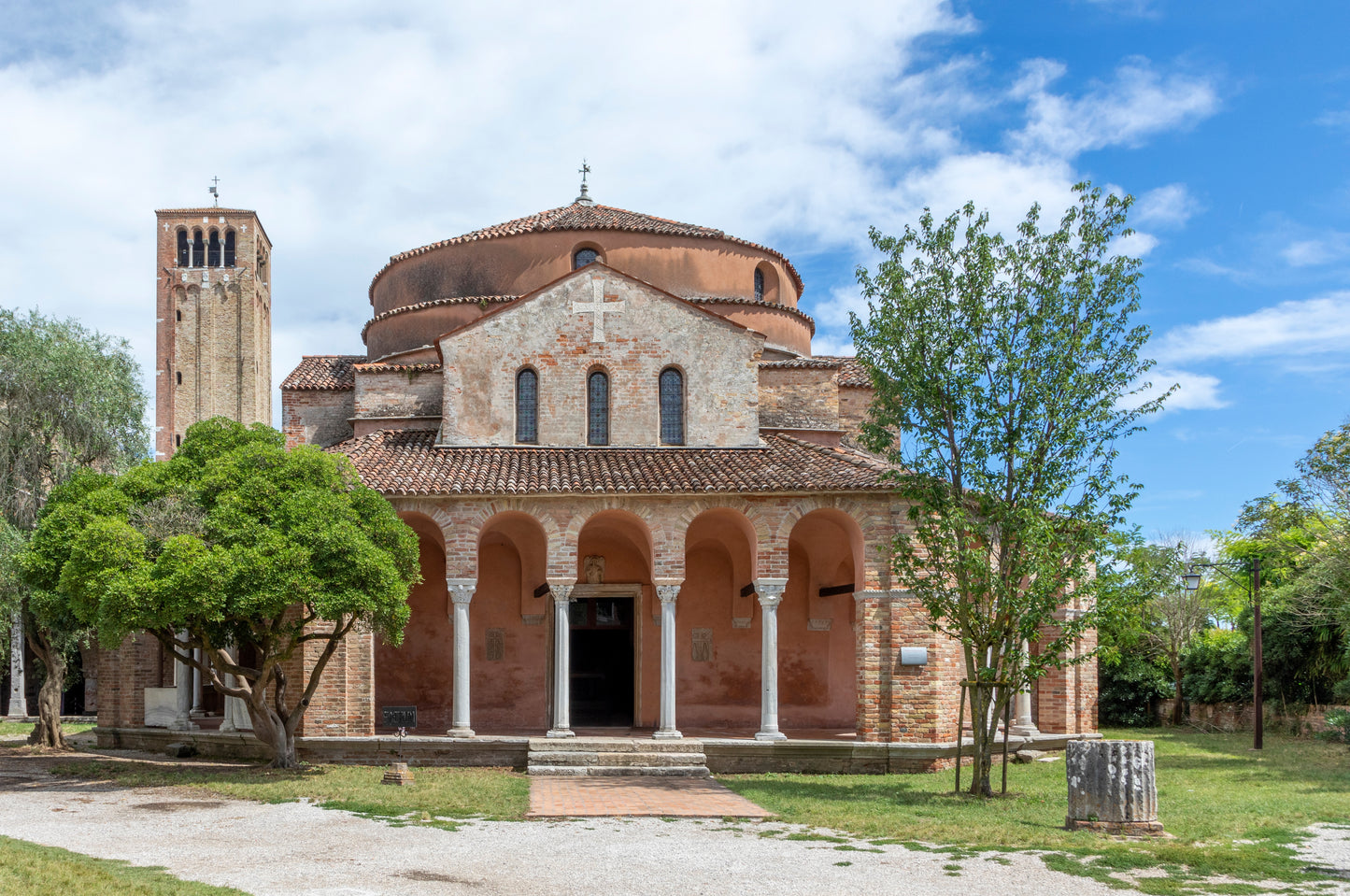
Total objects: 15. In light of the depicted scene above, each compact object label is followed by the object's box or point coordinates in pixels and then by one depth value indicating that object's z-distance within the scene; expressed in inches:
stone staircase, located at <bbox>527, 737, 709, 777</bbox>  732.7
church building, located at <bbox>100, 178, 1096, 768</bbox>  779.4
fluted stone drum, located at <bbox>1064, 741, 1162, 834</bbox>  498.3
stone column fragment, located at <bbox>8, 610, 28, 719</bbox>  1391.5
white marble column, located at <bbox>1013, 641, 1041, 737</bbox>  852.0
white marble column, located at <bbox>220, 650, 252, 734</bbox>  829.2
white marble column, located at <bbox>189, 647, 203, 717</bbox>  983.0
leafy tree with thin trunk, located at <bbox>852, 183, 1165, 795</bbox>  621.6
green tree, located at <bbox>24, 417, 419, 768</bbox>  624.1
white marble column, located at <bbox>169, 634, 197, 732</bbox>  895.7
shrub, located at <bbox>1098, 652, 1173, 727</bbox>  1299.2
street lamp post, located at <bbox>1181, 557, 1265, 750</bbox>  955.3
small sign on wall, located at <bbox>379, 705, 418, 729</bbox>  792.9
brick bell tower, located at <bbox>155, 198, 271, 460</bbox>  2256.4
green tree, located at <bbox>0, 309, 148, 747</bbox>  1004.6
